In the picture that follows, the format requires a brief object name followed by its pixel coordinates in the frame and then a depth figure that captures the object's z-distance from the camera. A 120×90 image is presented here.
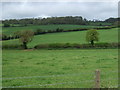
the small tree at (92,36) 51.94
